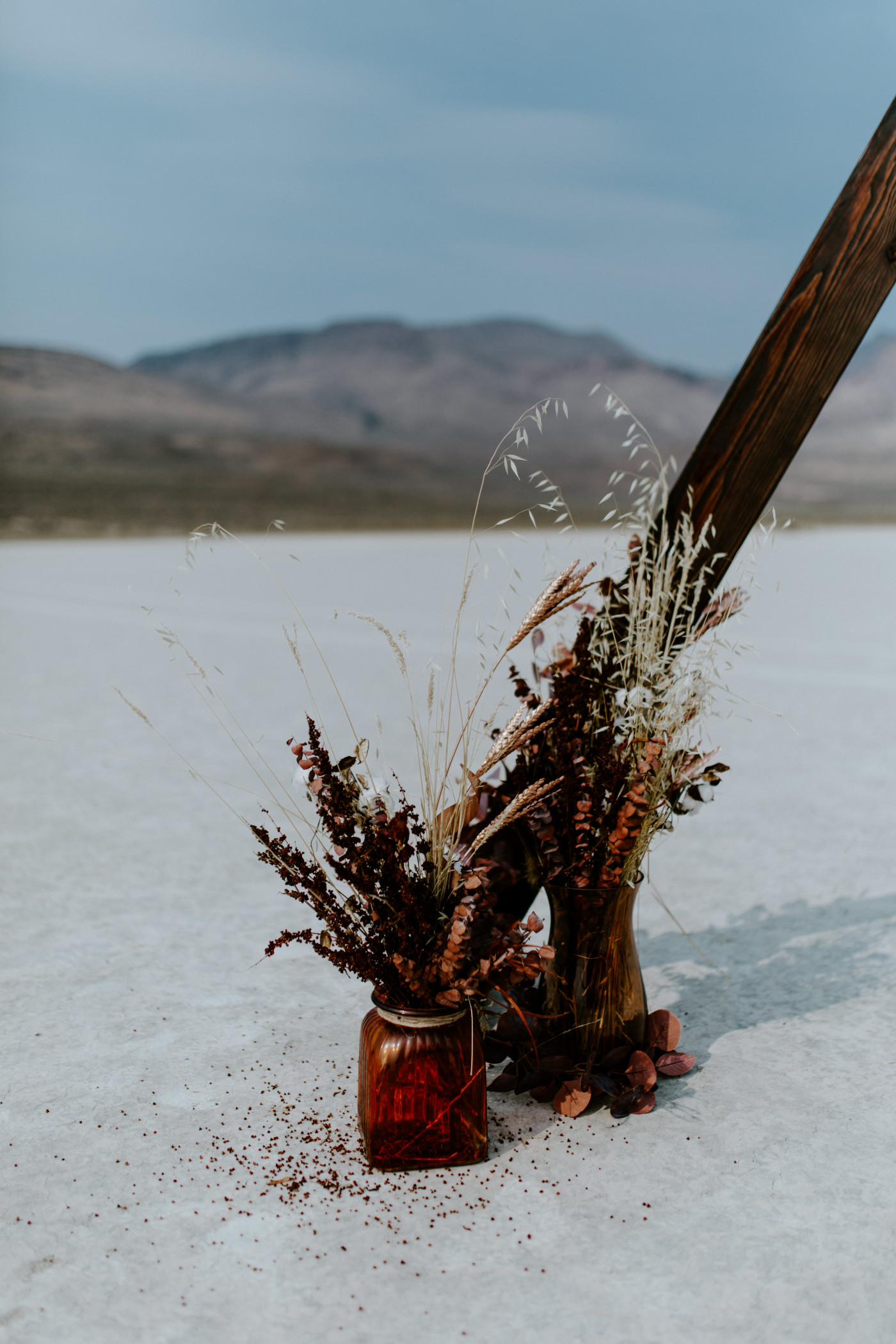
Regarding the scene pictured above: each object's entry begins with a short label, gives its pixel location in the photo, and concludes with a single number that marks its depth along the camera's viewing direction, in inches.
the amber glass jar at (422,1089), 80.4
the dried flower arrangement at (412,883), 80.3
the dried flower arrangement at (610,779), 88.9
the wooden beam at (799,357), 86.1
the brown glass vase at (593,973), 90.1
